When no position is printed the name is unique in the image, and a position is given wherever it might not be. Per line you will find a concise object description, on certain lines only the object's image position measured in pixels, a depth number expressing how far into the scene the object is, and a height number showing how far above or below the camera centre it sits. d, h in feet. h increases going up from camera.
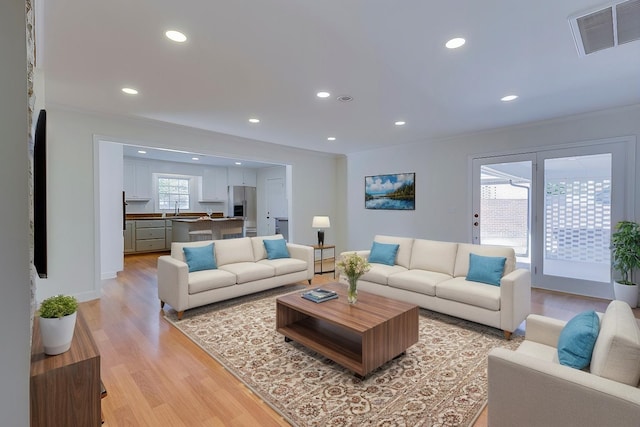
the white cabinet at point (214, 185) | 30.07 +2.55
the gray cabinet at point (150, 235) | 25.00 -2.05
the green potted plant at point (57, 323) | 4.78 -1.80
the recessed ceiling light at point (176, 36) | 6.84 +4.03
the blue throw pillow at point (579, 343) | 4.90 -2.22
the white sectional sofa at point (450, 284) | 9.60 -2.69
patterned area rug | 6.25 -4.15
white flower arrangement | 9.04 -1.70
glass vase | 9.15 -2.43
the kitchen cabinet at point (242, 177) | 31.58 +3.61
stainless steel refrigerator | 31.60 +0.56
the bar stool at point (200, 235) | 23.52 -1.94
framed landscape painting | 19.61 +1.26
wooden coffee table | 7.39 -3.29
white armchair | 4.09 -2.57
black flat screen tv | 5.24 +0.20
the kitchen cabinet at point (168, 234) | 26.45 -2.06
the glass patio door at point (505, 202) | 15.39 +0.39
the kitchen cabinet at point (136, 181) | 25.66 +2.59
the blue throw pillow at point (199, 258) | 12.48 -1.99
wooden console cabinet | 4.45 -2.72
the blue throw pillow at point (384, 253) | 13.85 -2.02
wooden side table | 17.87 -3.80
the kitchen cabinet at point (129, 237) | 24.36 -2.14
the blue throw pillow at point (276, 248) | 15.40 -1.96
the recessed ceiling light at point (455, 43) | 7.14 +4.01
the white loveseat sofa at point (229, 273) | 11.28 -2.65
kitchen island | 23.73 -1.38
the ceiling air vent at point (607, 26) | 6.06 +3.99
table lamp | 18.24 -0.78
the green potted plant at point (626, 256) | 11.76 -1.85
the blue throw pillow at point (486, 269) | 10.67 -2.14
